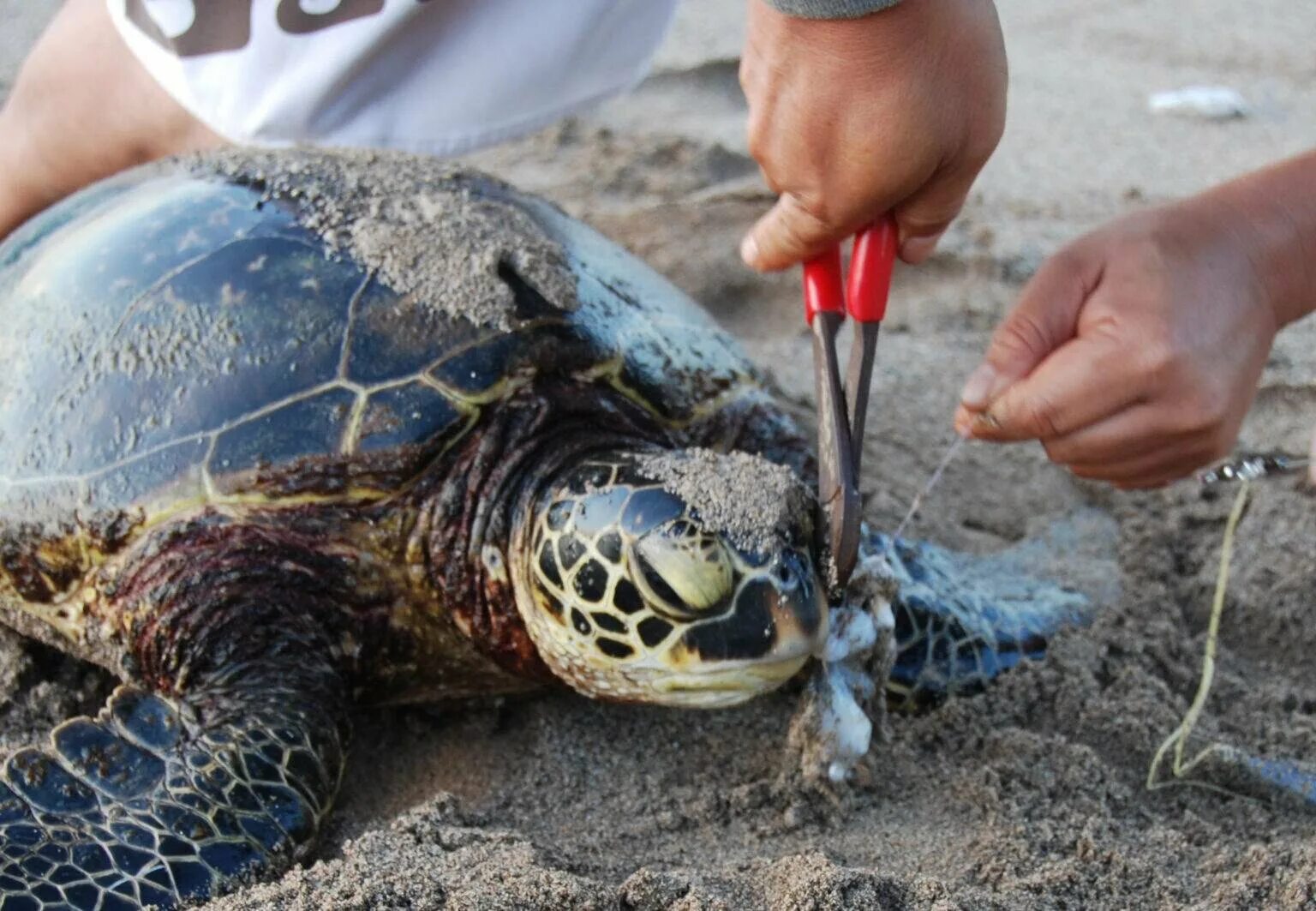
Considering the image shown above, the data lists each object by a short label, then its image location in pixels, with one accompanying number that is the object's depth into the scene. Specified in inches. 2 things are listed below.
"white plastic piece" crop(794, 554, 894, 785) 30.8
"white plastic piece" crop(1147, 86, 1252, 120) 63.2
